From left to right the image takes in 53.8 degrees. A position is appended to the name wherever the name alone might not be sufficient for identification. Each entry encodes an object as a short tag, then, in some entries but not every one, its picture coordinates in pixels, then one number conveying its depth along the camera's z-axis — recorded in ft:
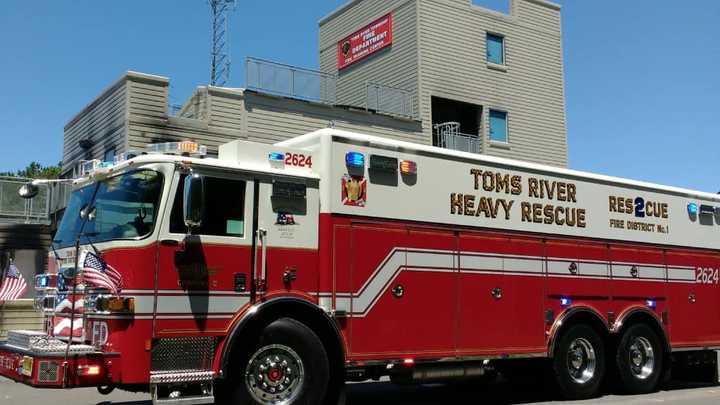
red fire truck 22.59
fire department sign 82.07
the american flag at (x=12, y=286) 47.10
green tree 216.33
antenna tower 91.70
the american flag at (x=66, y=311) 23.20
